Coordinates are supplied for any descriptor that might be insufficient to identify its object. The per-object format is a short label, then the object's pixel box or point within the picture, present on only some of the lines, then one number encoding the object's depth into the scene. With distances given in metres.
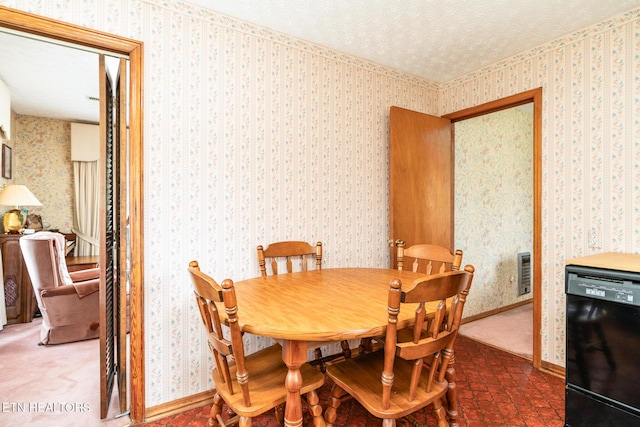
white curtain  5.00
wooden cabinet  3.64
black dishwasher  1.69
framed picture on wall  3.90
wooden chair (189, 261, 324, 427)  1.25
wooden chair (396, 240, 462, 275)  2.10
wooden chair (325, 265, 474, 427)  1.28
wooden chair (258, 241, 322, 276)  2.34
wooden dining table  1.30
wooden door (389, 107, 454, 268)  3.01
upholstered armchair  3.05
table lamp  3.72
